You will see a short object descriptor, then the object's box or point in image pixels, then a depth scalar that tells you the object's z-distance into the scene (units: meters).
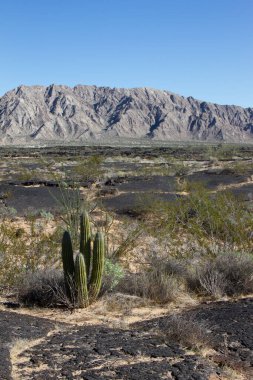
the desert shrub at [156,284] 8.74
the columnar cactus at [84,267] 8.23
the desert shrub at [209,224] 11.59
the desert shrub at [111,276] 8.98
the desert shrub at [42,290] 8.50
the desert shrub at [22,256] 9.81
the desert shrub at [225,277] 9.02
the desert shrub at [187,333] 6.00
